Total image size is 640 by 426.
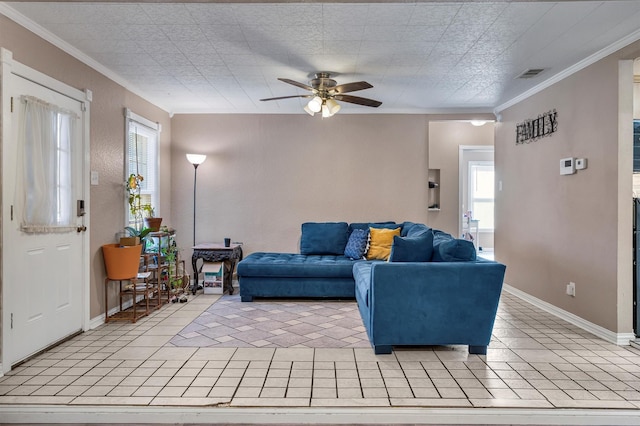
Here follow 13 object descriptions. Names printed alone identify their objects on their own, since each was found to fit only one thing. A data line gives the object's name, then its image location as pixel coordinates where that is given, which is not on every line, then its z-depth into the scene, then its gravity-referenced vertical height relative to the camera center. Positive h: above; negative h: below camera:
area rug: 3.52 -1.10
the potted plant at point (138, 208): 4.61 +0.04
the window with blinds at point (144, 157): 4.84 +0.69
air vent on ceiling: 4.19 +1.46
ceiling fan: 4.24 +1.21
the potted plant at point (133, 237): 4.22 -0.27
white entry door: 2.93 -0.41
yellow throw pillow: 5.24 -0.39
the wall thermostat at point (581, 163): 3.95 +0.48
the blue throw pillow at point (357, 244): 5.28 -0.41
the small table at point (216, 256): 5.47 -0.59
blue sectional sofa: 3.14 -0.64
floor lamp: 5.78 +0.68
